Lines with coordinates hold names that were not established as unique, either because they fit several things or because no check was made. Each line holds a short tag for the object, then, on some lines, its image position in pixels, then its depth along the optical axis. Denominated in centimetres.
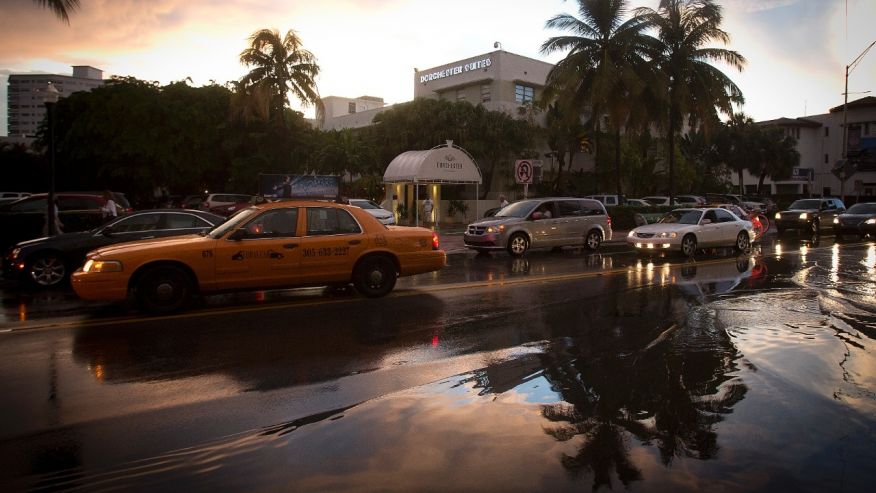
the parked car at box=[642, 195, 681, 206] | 3888
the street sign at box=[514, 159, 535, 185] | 2127
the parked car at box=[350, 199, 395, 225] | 2489
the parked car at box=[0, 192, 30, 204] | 3793
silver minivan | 1730
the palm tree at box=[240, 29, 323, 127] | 2962
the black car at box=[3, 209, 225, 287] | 1128
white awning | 2848
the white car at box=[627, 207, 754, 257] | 1711
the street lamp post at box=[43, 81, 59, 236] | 1551
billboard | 2406
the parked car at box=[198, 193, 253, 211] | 3103
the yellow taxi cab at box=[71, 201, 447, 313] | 844
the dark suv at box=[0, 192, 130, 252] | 1677
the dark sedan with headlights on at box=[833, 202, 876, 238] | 2432
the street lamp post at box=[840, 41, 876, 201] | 3231
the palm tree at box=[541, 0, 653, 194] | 2759
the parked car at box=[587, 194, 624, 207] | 3506
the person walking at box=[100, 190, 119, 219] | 1728
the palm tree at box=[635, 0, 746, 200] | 2931
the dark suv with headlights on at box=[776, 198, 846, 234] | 2688
